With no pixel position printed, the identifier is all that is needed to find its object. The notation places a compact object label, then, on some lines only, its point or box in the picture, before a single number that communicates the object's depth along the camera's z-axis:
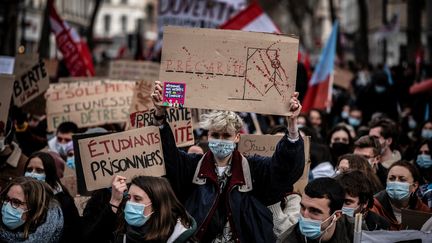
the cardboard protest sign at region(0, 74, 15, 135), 7.83
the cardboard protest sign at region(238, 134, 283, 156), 7.54
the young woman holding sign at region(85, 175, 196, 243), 5.42
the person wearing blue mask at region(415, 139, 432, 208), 8.56
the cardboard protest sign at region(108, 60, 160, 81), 14.59
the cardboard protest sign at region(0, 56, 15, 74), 12.30
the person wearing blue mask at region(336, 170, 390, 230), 6.13
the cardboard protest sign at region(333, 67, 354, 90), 19.05
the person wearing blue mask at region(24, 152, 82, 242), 6.09
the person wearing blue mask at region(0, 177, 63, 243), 5.84
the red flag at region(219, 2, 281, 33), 13.10
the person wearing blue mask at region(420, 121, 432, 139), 10.94
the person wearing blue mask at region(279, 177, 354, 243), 5.28
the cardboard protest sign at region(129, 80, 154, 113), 9.72
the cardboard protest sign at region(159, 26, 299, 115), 6.10
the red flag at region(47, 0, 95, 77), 14.94
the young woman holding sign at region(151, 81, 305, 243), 5.81
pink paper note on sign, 6.02
